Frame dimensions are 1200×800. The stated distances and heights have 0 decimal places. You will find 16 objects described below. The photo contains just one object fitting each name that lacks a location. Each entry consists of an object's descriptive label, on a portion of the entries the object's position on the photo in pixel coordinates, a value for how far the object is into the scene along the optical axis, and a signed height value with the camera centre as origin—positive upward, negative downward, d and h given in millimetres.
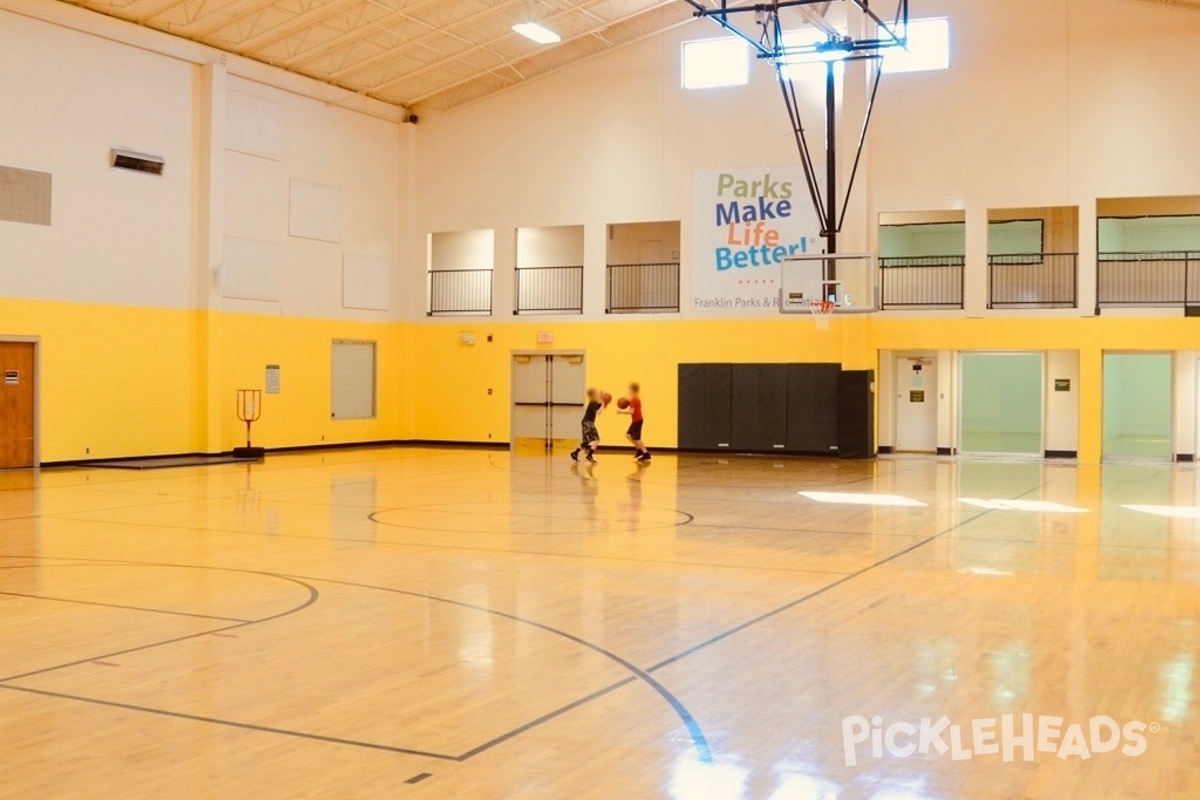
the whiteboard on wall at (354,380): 28922 +271
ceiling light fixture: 25797 +7737
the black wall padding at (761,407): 27109 -310
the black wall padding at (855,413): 26359 -418
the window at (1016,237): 27141 +3553
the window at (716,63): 27250 +7449
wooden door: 21359 -269
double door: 29328 -109
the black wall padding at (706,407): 27625 -312
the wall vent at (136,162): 22808 +4353
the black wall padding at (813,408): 26703 -319
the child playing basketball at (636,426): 24375 -670
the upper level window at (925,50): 26125 +7424
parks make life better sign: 26719 +3543
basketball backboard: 24266 +2300
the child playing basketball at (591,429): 23934 -727
